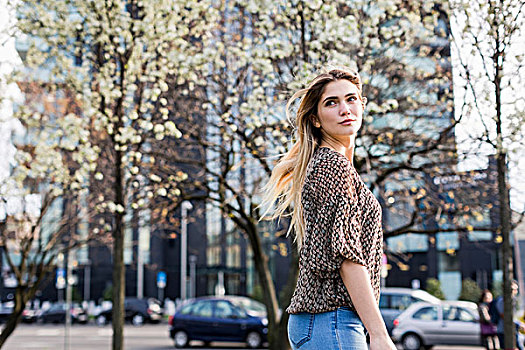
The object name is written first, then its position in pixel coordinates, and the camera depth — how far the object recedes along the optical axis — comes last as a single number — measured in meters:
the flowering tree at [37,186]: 11.02
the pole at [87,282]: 54.62
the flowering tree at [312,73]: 9.98
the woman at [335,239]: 2.29
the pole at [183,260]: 45.09
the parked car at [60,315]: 40.59
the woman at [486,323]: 15.47
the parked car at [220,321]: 20.61
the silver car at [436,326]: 18.64
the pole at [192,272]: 52.60
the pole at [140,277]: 52.26
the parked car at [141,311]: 36.19
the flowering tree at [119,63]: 9.87
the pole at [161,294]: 54.47
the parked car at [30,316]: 42.92
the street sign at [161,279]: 41.82
